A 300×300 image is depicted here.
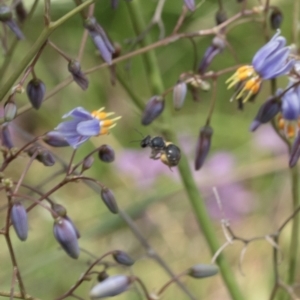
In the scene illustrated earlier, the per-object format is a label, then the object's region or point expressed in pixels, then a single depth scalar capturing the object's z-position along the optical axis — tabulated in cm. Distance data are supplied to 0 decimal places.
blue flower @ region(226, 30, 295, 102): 39
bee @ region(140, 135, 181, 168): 42
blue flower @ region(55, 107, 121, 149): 39
